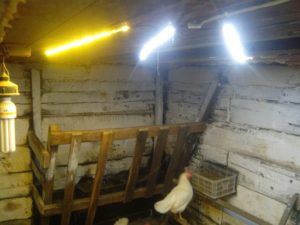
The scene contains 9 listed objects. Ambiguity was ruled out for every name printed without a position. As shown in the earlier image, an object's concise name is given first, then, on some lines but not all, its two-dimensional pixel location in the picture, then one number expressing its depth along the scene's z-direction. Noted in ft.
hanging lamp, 6.24
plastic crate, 10.21
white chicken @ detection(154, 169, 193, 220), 10.69
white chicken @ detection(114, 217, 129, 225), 12.04
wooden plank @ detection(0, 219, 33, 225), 11.78
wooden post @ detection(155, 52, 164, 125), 14.79
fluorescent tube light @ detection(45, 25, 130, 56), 5.18
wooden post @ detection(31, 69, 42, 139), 11.71
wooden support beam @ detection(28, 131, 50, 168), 8.70
